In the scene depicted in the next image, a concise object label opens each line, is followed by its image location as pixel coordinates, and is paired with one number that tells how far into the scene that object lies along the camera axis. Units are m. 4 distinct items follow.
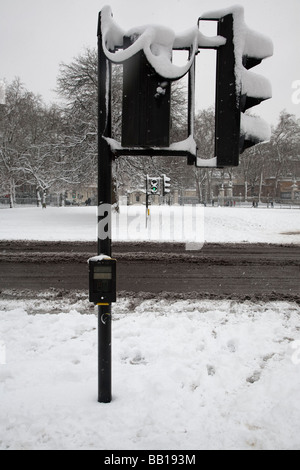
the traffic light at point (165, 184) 19.70
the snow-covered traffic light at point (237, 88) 2.63
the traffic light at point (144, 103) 2.65
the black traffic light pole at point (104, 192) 2.88
